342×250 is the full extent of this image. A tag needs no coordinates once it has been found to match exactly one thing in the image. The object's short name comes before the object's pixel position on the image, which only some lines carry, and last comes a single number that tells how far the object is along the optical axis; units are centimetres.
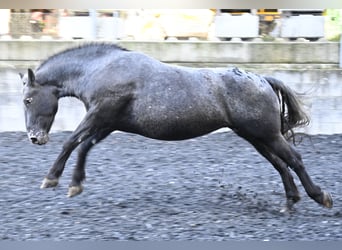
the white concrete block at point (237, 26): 1814
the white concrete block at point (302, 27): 1783
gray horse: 1059
